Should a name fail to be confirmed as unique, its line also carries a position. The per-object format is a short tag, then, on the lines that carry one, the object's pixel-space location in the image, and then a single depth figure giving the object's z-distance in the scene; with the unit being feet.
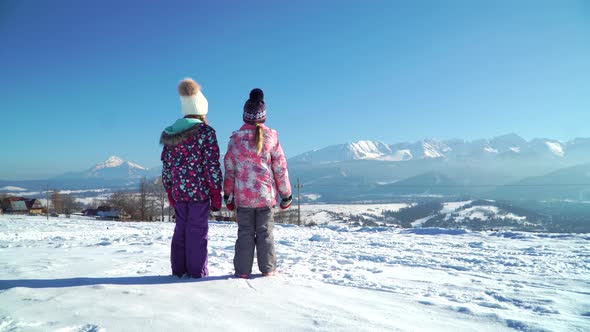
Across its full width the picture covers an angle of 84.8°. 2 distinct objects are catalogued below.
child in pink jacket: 10.85
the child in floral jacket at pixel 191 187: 10.30
